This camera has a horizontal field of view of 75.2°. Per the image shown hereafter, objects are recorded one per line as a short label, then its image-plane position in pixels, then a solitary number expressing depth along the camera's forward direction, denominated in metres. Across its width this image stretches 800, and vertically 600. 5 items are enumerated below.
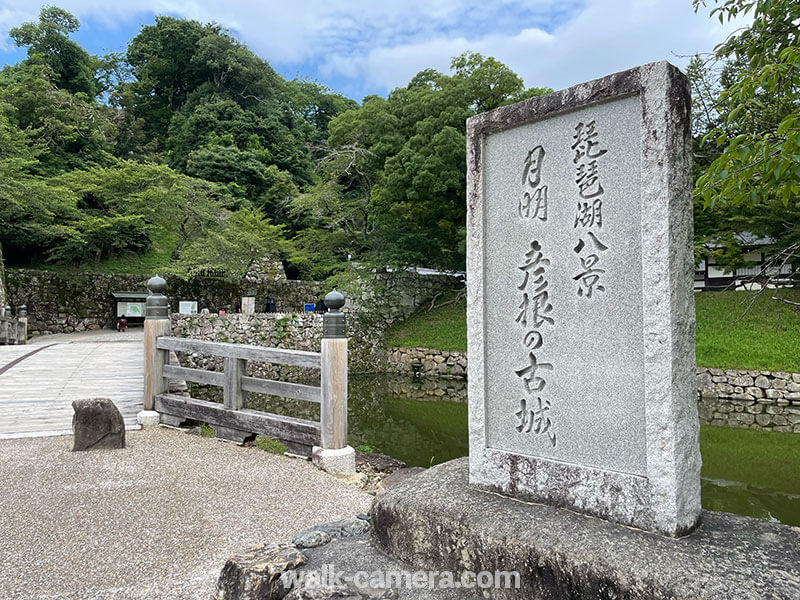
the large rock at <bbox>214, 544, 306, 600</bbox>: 2.06
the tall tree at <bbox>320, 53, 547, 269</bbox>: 14.80
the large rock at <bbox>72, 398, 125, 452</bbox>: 4.68
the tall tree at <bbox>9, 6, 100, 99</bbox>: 24.22
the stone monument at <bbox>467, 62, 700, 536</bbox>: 1.87
